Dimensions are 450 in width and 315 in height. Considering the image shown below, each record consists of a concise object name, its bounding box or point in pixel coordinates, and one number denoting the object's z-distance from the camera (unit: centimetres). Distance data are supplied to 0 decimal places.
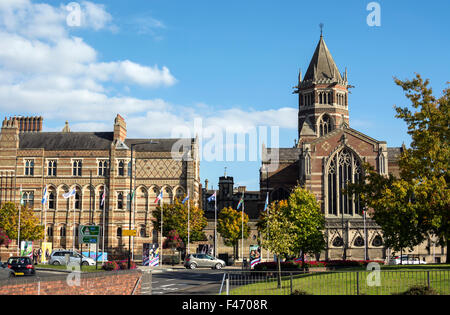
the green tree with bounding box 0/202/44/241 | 6197
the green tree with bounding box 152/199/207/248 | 6394
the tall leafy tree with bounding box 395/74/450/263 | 3069
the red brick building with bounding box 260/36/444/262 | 6669
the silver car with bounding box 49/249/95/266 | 4587
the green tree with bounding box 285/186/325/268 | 4638
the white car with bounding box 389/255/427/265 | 5613
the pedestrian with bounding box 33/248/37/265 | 5457
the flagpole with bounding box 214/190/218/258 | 6675
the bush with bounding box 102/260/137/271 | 3500
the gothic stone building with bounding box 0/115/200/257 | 7112
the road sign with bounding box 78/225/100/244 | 2978
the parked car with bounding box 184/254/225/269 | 5153
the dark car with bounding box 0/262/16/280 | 2659
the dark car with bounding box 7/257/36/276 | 3231
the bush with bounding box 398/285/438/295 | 1822
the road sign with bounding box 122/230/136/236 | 3890
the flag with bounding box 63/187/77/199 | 5593
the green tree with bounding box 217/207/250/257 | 6650
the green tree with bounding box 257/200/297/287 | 3152
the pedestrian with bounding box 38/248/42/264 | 5519
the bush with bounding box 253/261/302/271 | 4116
